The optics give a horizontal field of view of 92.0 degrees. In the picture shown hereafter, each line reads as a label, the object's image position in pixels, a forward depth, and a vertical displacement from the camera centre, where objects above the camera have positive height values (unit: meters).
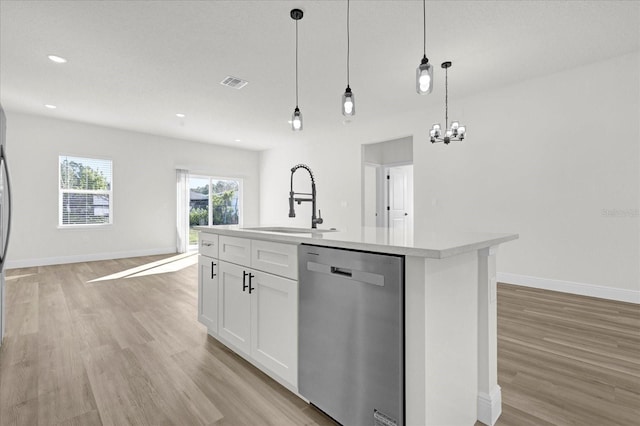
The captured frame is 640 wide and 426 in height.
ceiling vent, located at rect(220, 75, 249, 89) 3.96 +1.71
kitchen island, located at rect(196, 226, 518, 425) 1.11 -0.43
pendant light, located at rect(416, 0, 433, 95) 1.97 +0.86
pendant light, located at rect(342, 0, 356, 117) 2.35 +0.83
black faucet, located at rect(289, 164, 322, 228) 2.18 +0.02
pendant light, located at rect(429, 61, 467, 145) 3.73 +0.99
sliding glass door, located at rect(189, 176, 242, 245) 7.59 +0.27
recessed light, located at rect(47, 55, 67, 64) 3.35 +1.68
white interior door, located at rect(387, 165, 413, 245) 6.92 +0.35
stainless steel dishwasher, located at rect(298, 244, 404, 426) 1.16 -0.53
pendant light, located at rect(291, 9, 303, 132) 2.60 +0.86
